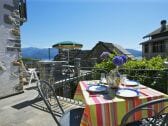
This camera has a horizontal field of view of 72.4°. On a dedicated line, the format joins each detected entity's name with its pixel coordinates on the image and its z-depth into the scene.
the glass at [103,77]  1.70
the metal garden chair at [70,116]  1.25
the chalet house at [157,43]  11.22
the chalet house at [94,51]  9.05
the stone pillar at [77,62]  4.74
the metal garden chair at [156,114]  0.76
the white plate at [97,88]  1.35
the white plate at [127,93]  1.19
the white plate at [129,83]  1.55
